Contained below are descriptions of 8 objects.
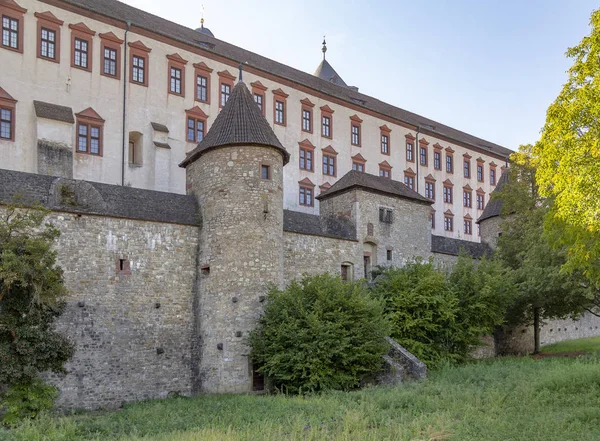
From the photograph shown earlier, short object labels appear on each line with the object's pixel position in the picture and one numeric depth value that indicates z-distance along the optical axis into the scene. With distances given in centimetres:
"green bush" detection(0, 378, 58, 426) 1580
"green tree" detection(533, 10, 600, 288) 1609
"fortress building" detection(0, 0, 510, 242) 2995
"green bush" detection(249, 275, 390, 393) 2086
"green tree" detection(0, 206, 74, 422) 1548
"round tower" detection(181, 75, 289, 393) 2216
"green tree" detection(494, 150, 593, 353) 2730
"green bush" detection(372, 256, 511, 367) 2542
